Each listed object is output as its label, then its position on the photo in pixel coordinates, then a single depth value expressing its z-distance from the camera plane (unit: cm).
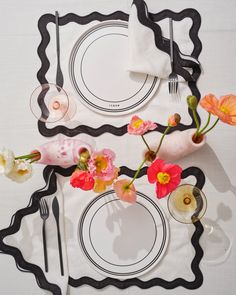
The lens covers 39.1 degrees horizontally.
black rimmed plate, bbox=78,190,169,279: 91
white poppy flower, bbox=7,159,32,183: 79
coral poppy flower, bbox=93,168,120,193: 78
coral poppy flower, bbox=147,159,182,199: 76
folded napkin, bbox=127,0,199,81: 90
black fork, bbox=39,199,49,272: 93
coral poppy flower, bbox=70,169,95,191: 77
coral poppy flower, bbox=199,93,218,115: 74
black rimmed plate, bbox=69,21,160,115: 93
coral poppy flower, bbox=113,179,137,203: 83
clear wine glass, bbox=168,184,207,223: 88
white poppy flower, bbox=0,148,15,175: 76
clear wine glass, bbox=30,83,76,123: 93
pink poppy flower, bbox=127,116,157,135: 78
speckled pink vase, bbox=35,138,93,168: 87
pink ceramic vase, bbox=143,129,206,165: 84
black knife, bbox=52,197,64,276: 93
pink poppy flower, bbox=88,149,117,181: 76
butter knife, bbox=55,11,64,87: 94
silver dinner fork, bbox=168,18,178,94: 92
